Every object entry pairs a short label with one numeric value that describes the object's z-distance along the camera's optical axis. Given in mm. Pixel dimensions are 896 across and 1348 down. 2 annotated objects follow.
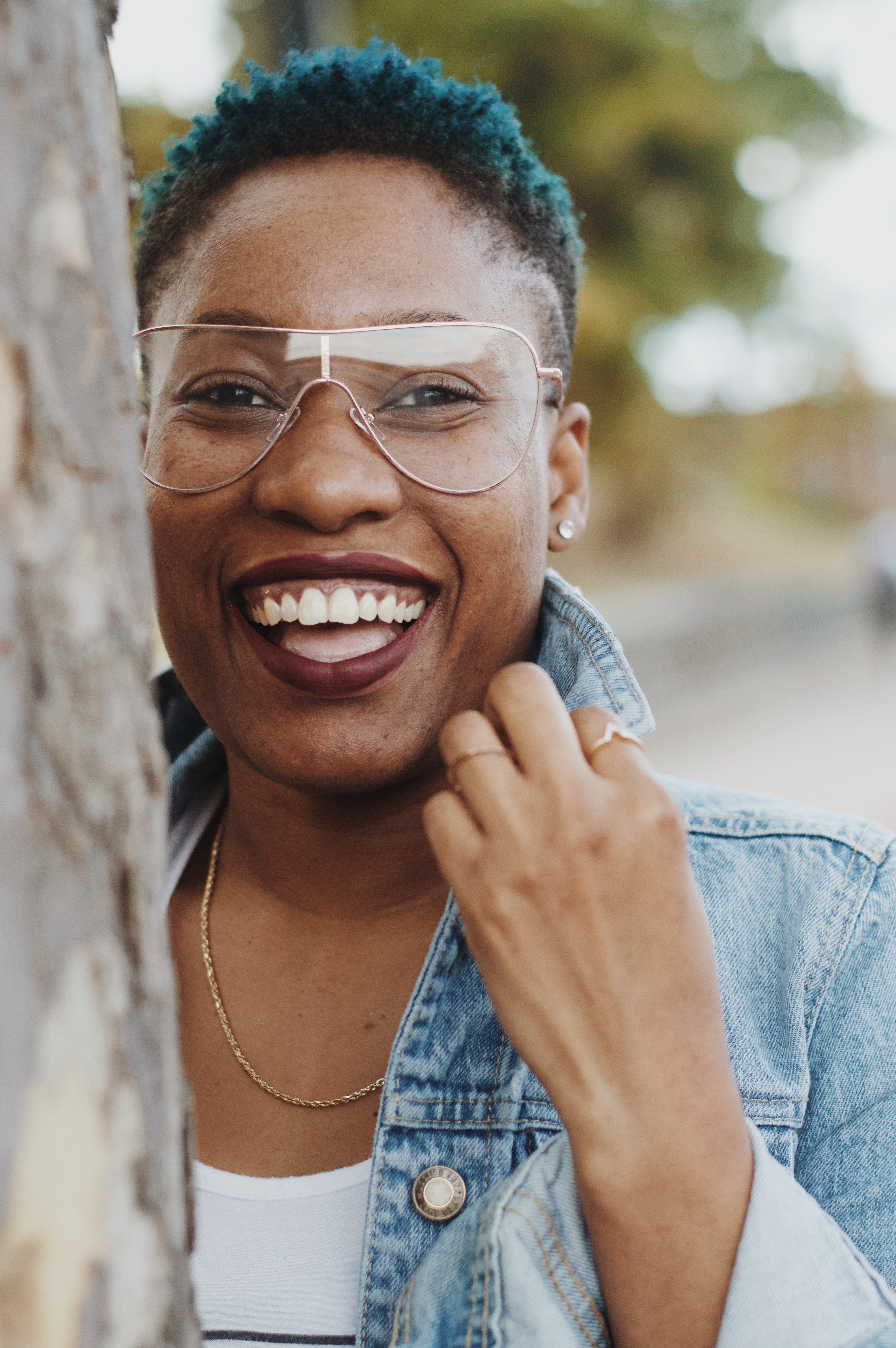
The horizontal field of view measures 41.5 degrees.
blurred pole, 3471
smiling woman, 1150
